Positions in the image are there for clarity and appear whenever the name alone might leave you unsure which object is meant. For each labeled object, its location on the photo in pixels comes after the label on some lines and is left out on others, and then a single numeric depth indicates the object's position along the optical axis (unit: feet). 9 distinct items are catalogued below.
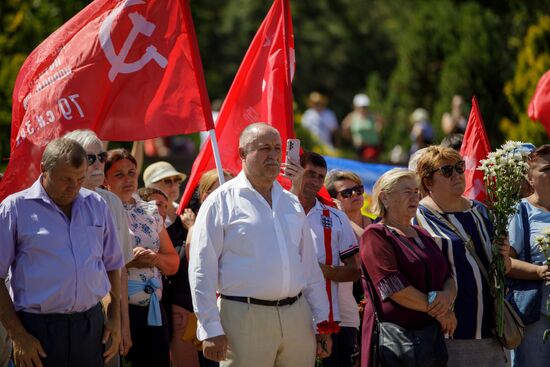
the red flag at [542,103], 67.89
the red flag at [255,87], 57.43
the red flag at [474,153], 61.05
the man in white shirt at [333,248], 50.89
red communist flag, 53.10
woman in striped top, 47.87
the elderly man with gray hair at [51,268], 42.27
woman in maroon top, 45.13
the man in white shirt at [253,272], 43.57
